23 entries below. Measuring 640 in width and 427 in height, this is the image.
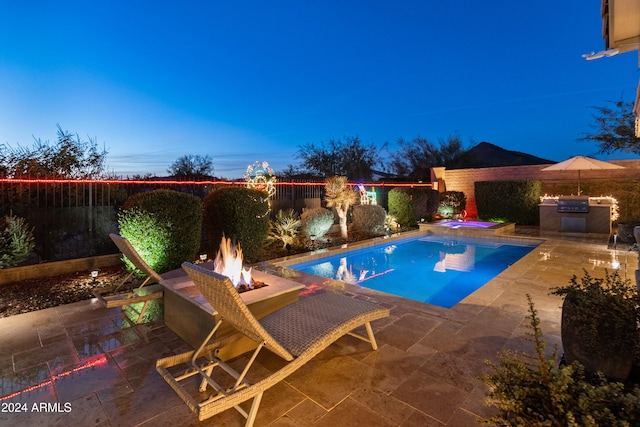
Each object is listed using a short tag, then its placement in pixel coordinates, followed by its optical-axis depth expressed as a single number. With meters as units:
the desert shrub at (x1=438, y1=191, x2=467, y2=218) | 13.56
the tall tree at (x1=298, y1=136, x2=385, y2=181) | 25.28
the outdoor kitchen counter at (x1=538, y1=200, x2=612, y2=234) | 9.73
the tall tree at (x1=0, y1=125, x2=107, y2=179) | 6.96
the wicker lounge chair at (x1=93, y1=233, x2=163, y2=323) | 3.46
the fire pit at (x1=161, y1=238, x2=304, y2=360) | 2.78
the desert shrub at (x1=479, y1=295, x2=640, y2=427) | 1.27
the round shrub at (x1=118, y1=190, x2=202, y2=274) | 5.20
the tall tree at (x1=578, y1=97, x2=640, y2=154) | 11.58
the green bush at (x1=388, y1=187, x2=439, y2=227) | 11.95
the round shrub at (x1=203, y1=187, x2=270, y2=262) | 6.40
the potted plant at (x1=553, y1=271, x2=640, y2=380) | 1.98
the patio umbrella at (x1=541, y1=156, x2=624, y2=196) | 9.58
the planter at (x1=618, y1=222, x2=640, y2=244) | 7.84
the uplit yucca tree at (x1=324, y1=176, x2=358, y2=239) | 9.75
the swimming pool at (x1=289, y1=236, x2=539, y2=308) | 5.91
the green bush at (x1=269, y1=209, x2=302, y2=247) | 8.15
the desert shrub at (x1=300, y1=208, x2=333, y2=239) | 8.73
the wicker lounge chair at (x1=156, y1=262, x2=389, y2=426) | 1.88
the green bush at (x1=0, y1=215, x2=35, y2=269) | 5.10
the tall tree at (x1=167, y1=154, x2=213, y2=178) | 21.45
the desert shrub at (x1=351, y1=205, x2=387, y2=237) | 10.16
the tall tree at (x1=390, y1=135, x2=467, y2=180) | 25.16
